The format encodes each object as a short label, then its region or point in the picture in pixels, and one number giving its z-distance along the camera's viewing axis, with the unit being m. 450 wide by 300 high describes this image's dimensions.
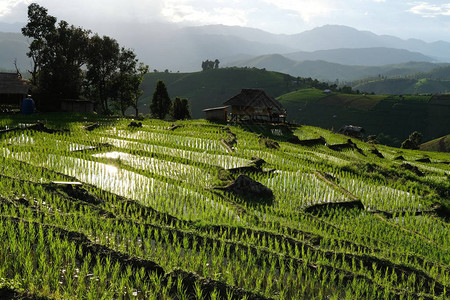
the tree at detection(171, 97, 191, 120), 44.11
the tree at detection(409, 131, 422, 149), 51.94
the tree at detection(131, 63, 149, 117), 44.09
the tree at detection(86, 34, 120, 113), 39.06
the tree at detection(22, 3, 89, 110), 33.00
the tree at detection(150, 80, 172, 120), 43.34
